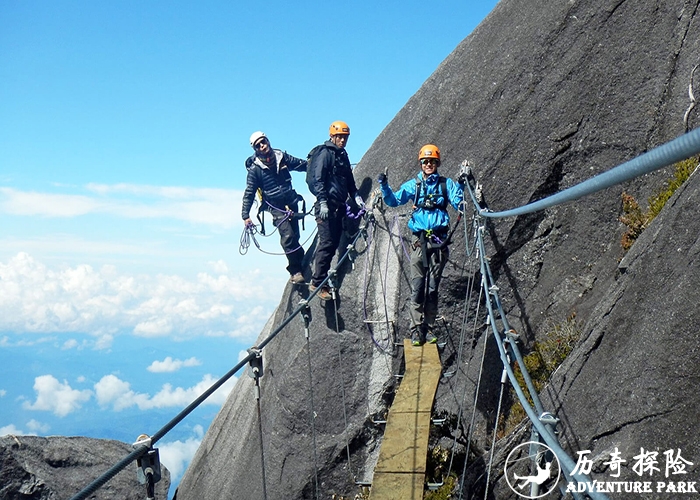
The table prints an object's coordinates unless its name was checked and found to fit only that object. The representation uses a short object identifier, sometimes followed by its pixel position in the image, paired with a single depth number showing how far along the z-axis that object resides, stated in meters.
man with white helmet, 11.07
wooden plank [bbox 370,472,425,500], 6.57
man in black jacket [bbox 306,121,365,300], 10.36
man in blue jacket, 8.88
